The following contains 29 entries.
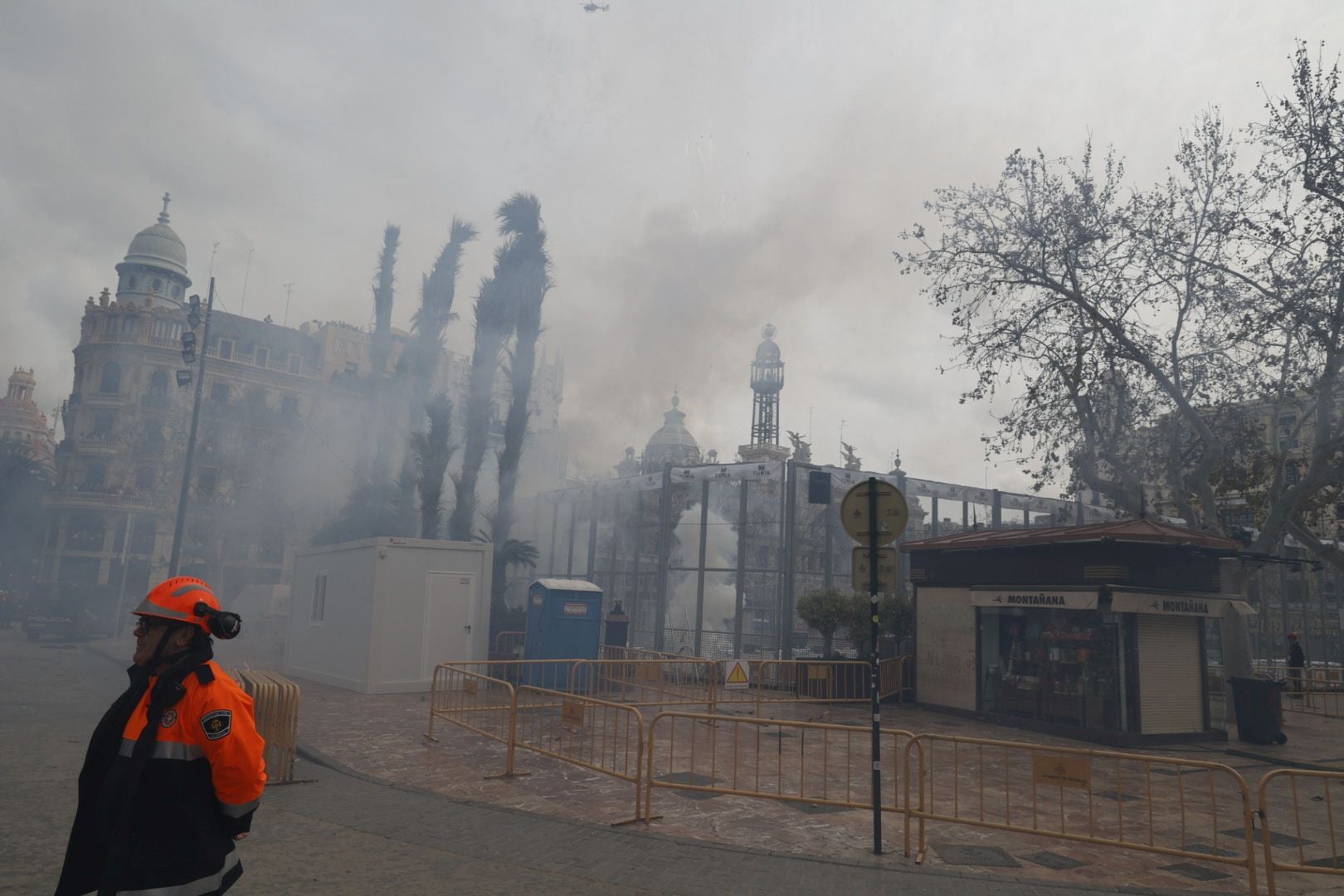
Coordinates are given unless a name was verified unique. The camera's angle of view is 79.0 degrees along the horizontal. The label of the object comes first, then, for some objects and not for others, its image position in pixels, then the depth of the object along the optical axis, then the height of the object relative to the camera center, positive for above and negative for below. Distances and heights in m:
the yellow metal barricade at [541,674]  16.28 -1.76
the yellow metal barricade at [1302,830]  5.76 -2.00
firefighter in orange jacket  2.84 -0.76
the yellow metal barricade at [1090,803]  6.48 -2.01
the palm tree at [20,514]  46.97 +2.87
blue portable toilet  17.25 -0.74
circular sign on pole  6.99 +0.78
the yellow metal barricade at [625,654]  19.45 -1.52
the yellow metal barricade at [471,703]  11.52 -1.69
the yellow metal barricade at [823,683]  16.66 -1.69
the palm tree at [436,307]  40.47 +13.45
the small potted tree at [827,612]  19.39 -0.25
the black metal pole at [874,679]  6.56 -0.63
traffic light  20.53 +2.84
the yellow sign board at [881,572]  7.00 +0.27
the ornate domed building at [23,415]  90.23 +17.21
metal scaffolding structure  22.50 +2.17
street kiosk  13.35 -0.30
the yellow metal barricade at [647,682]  15.91 -1.89
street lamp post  22.50 +2.42
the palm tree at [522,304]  33.56 +11.83
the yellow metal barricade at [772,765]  7.77 -2.05
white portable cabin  16.08 -0.62
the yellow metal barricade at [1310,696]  20.00 -1.95
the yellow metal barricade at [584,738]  8.77 -1.99
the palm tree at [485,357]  34.25 +9.51
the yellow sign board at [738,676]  16.55 -1.58
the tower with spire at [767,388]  69.94 +17.90
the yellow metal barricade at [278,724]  8.29 -1.50
